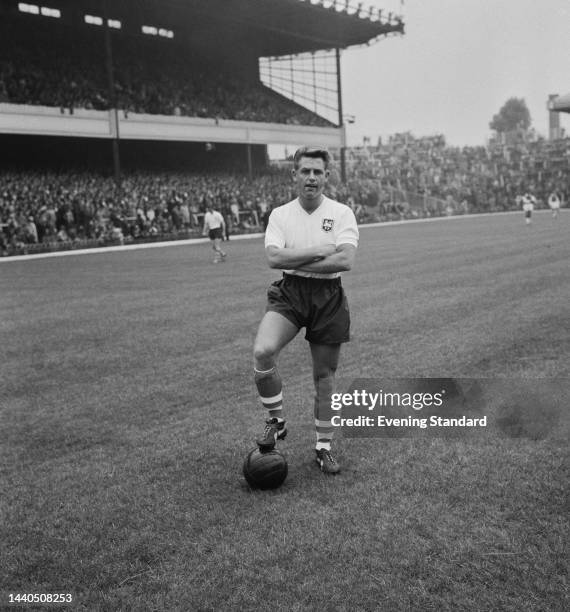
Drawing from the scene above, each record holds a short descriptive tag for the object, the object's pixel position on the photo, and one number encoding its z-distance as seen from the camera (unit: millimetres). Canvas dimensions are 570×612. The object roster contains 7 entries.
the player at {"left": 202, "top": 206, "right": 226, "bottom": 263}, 20094
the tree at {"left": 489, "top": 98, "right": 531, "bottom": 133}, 117188
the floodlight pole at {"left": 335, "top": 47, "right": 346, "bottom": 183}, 49000
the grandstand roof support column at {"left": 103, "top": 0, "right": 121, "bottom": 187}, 33788
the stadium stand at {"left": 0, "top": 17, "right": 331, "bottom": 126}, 34688
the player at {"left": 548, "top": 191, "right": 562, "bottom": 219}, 38531
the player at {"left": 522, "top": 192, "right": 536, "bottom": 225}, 31953
